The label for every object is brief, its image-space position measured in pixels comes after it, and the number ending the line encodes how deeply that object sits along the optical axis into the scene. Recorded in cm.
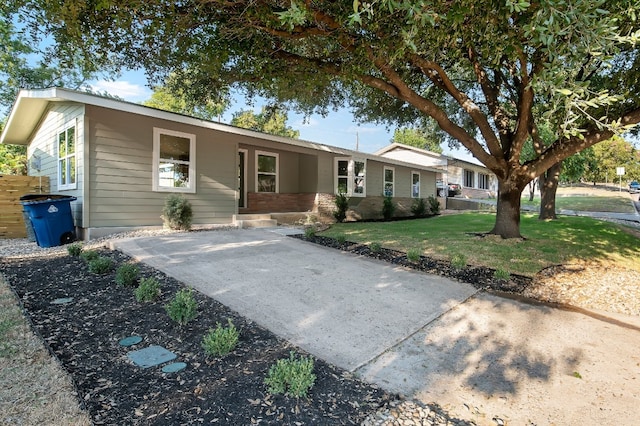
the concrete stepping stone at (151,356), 273
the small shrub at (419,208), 1778
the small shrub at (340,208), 1366
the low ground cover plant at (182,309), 337
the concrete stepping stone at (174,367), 262
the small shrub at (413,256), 623
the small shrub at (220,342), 282
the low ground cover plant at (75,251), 607
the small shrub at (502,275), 523
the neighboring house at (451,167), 2553
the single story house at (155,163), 789
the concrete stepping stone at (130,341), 302
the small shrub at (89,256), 543
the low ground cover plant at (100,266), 489
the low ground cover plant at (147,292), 393
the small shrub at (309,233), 838
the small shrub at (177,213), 855
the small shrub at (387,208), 1606
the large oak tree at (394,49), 378
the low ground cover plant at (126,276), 441
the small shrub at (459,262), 581
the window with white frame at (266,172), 1291
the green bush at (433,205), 1942
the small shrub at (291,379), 232
